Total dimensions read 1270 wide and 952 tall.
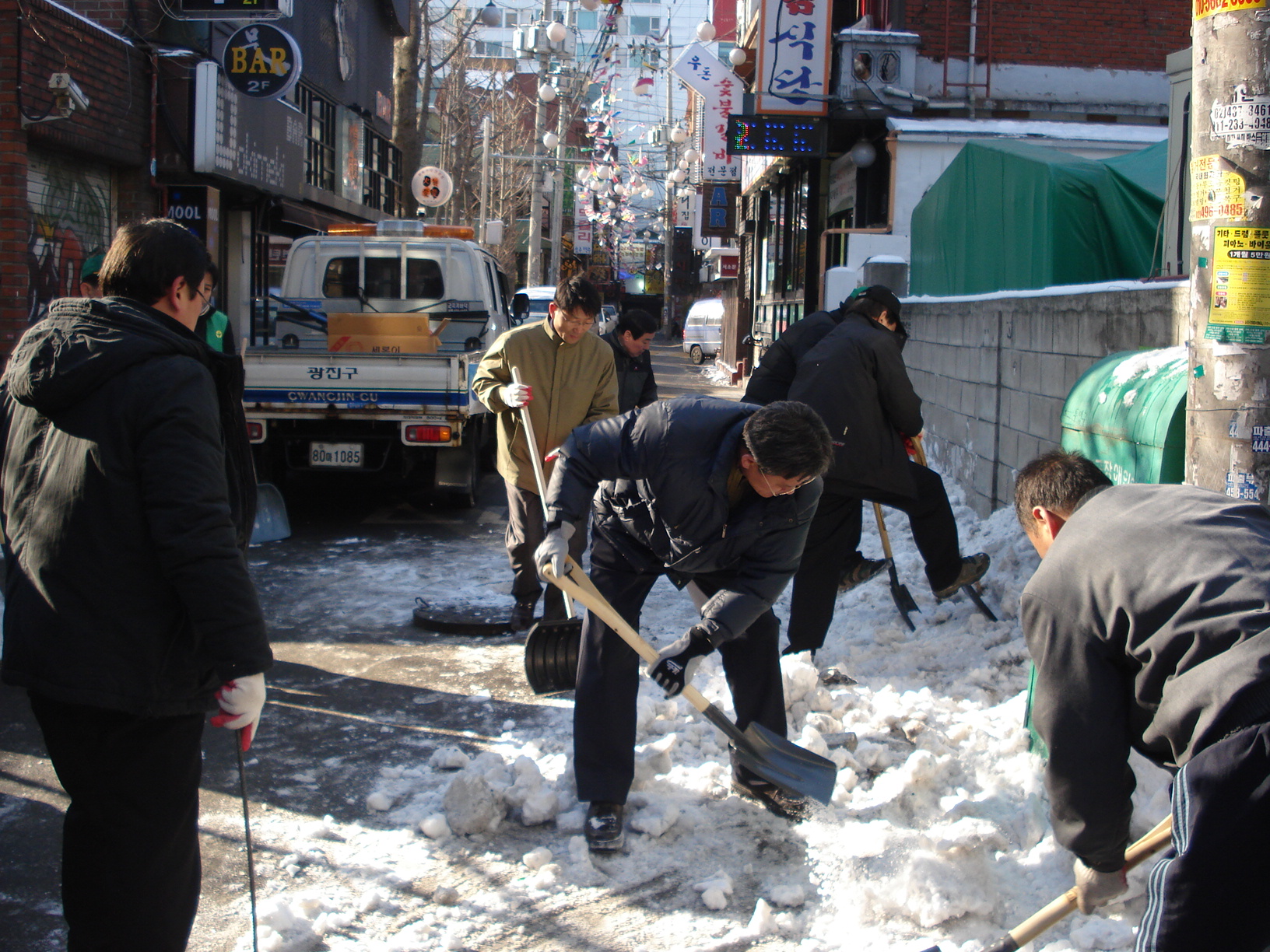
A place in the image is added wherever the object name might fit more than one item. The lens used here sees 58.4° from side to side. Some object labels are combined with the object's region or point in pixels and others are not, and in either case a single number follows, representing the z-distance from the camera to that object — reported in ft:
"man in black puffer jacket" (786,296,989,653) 17.67
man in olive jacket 19.29
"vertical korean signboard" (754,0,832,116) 46.09
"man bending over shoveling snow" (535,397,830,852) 11.42
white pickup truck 27.99
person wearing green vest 22.62
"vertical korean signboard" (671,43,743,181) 66.64
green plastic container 12.42
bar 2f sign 40.78
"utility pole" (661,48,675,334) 156.35
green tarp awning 25.26
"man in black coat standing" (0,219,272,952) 7.49
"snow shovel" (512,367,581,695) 14.71
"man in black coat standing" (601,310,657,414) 23.04
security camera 31.09
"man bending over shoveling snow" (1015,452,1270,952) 6.36
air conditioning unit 46.96
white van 113.60
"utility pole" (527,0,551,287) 85.51
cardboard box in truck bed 31.24
